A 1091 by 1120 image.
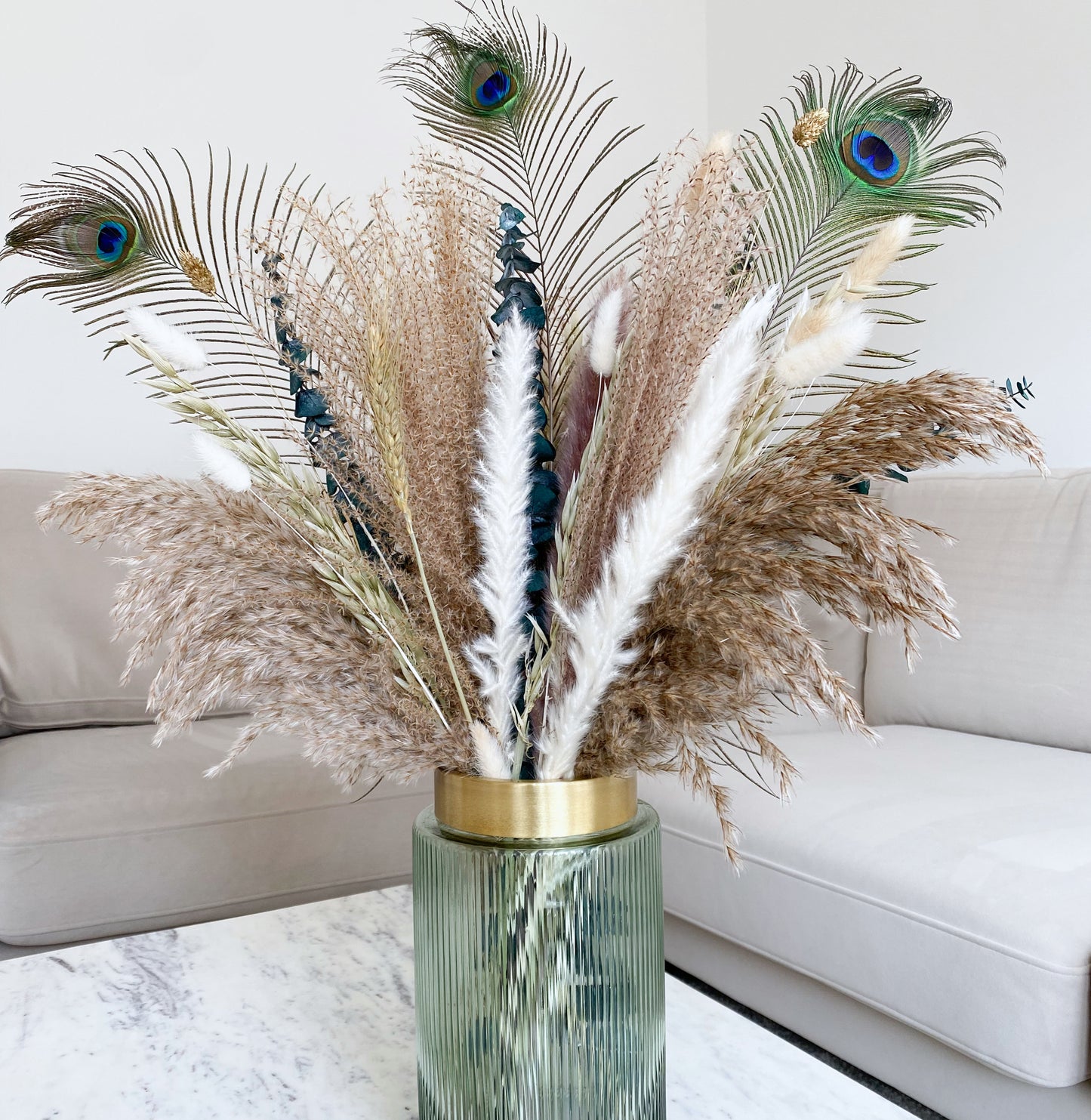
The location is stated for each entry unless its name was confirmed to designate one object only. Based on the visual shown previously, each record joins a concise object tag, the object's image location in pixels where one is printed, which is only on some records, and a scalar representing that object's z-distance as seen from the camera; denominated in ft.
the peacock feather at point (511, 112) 1.99
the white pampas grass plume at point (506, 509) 1.67
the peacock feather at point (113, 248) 1.91
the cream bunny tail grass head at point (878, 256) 1.65
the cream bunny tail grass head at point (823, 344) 1.56
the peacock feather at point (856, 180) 1.98
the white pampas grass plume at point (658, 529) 1.56
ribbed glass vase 1.77
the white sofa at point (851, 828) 3.40
